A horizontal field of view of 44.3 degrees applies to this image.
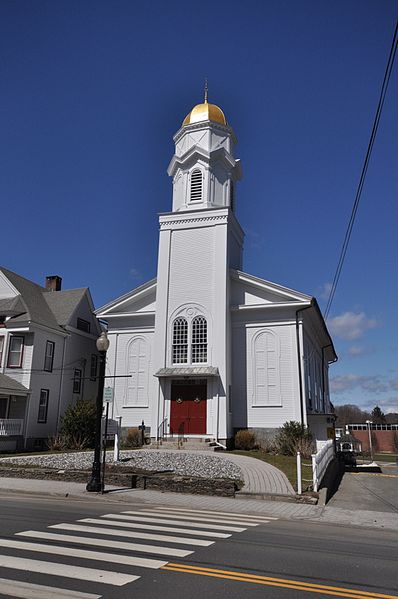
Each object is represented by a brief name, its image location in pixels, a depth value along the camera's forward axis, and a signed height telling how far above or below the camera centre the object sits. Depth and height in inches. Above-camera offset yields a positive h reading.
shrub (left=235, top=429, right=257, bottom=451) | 1061.1 +1.0
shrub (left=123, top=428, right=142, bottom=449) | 1091.3 -0.8
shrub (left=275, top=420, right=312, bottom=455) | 1000.2 +8.6
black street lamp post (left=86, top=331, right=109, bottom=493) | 552.4 +11.8
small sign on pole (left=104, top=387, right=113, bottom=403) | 587.8 +50.7
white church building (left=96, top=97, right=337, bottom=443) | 1098.7 +254.1
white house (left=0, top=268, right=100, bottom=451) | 1165.1 +195.6
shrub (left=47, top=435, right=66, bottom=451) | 1130.7 -15.0
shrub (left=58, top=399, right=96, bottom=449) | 1140.5 +22.0
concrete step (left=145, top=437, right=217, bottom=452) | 1014.0 -9.9
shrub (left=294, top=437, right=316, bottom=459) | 970.7 -10.5
